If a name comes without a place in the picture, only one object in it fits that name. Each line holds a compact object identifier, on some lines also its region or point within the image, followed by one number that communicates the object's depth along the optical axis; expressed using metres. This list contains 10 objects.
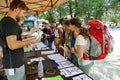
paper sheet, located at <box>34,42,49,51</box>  1.89
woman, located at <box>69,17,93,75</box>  1.07
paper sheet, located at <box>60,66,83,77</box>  1.01
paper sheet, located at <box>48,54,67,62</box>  1.36
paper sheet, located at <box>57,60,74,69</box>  1.17
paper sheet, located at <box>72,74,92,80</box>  0.94
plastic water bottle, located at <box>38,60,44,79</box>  0.92
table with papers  0.96
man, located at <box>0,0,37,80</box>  0.80
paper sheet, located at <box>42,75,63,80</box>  0.94
